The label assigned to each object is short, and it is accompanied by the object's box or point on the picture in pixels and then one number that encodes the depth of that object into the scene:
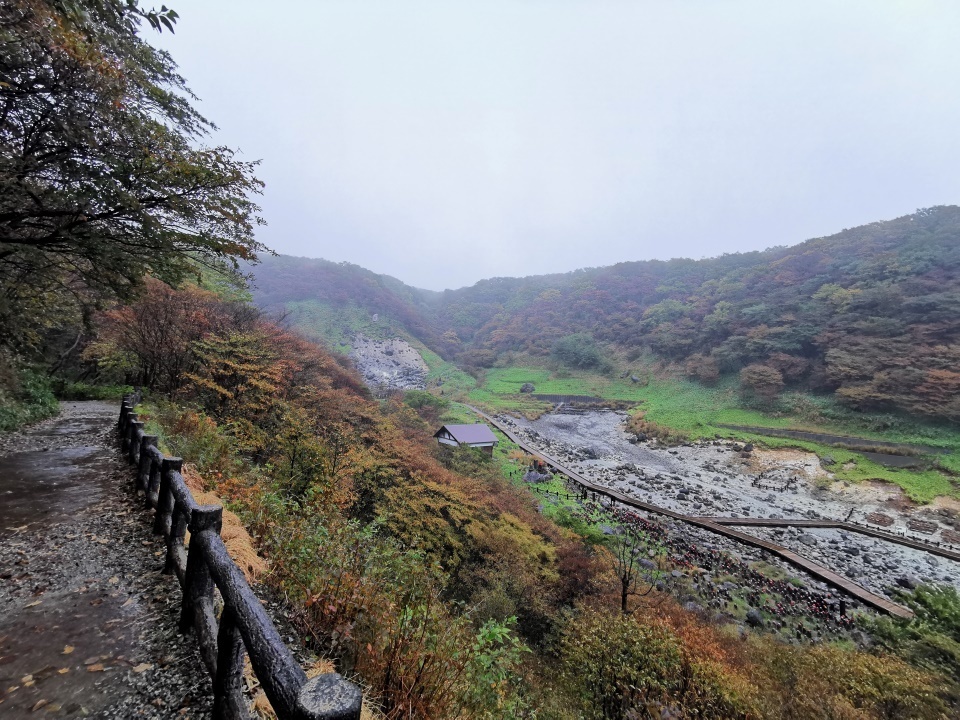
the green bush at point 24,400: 8.40
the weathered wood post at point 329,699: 1.17
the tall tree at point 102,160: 4.17
